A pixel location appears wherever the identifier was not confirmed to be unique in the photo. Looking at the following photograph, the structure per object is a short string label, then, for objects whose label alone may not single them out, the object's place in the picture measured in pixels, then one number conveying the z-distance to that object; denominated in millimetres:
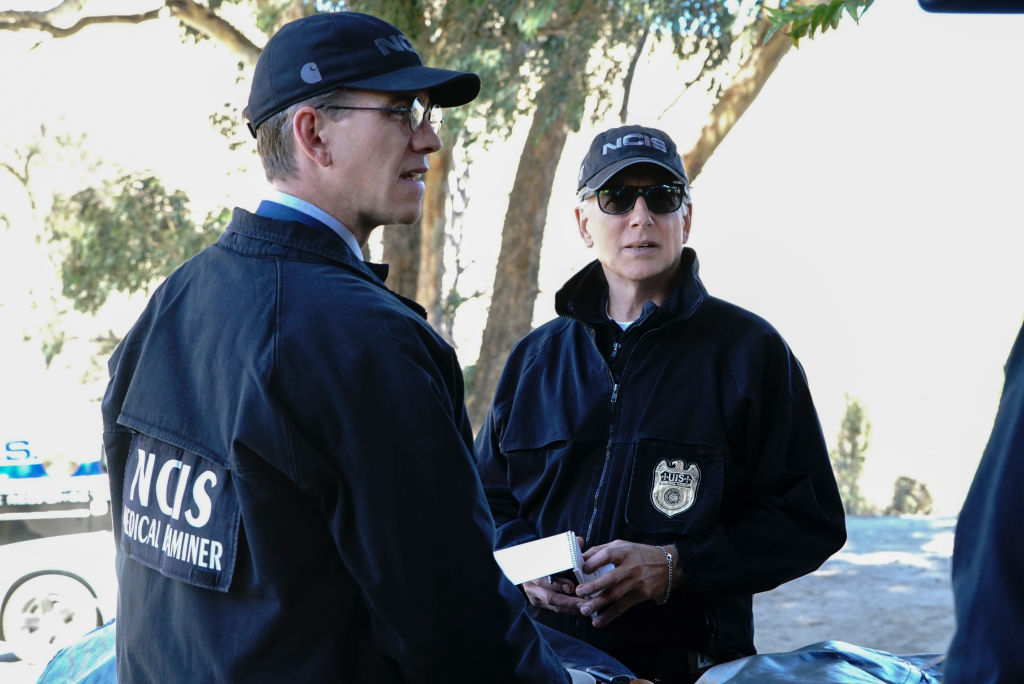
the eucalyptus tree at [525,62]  8289
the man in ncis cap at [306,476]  1590
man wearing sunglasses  2557
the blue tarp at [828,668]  2146
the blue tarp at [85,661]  2525
